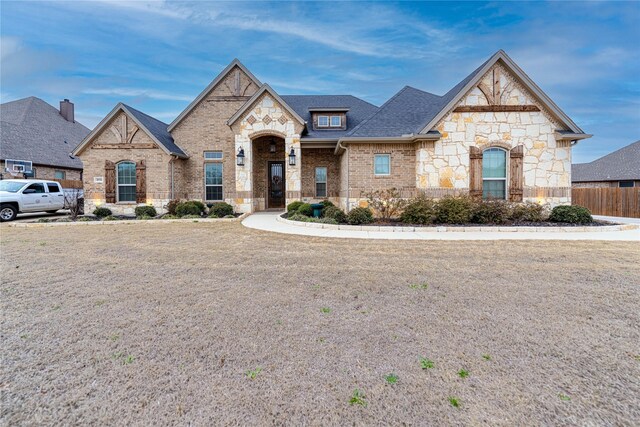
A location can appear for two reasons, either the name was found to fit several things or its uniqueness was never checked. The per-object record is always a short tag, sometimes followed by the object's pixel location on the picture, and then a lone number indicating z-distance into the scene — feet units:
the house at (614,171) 80.94
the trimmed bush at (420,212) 34.81
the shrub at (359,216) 35.50
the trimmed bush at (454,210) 34.78
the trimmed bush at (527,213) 36.55
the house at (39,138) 66.39
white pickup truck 44.65
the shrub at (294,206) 45.41
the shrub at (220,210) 45.55
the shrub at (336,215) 37.34
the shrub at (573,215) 35.01
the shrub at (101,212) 45.34
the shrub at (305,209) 43.62
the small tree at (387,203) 38.91
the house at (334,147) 40.24
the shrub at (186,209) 45.85
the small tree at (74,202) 44.39
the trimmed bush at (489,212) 35.24
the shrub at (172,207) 47.26
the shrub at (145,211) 45.28
